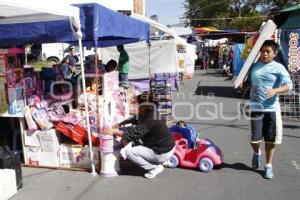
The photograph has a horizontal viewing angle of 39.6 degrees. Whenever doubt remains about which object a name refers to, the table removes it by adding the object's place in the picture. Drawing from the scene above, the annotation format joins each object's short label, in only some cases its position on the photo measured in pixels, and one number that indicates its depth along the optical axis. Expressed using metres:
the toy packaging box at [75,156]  6.21
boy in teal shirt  5.39
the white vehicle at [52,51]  33.32
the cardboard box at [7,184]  5.01
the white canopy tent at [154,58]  17.48
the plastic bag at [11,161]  5.37
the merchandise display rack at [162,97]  9.77
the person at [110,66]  8.35
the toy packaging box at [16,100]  6.12
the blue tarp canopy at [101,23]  5.75
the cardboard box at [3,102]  6.16
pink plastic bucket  5.78
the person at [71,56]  11.50
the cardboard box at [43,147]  6.30
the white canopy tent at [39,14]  4.89
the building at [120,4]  24.25
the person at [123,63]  12.06
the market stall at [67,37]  5.78
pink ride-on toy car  6.00
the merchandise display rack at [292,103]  9.78
